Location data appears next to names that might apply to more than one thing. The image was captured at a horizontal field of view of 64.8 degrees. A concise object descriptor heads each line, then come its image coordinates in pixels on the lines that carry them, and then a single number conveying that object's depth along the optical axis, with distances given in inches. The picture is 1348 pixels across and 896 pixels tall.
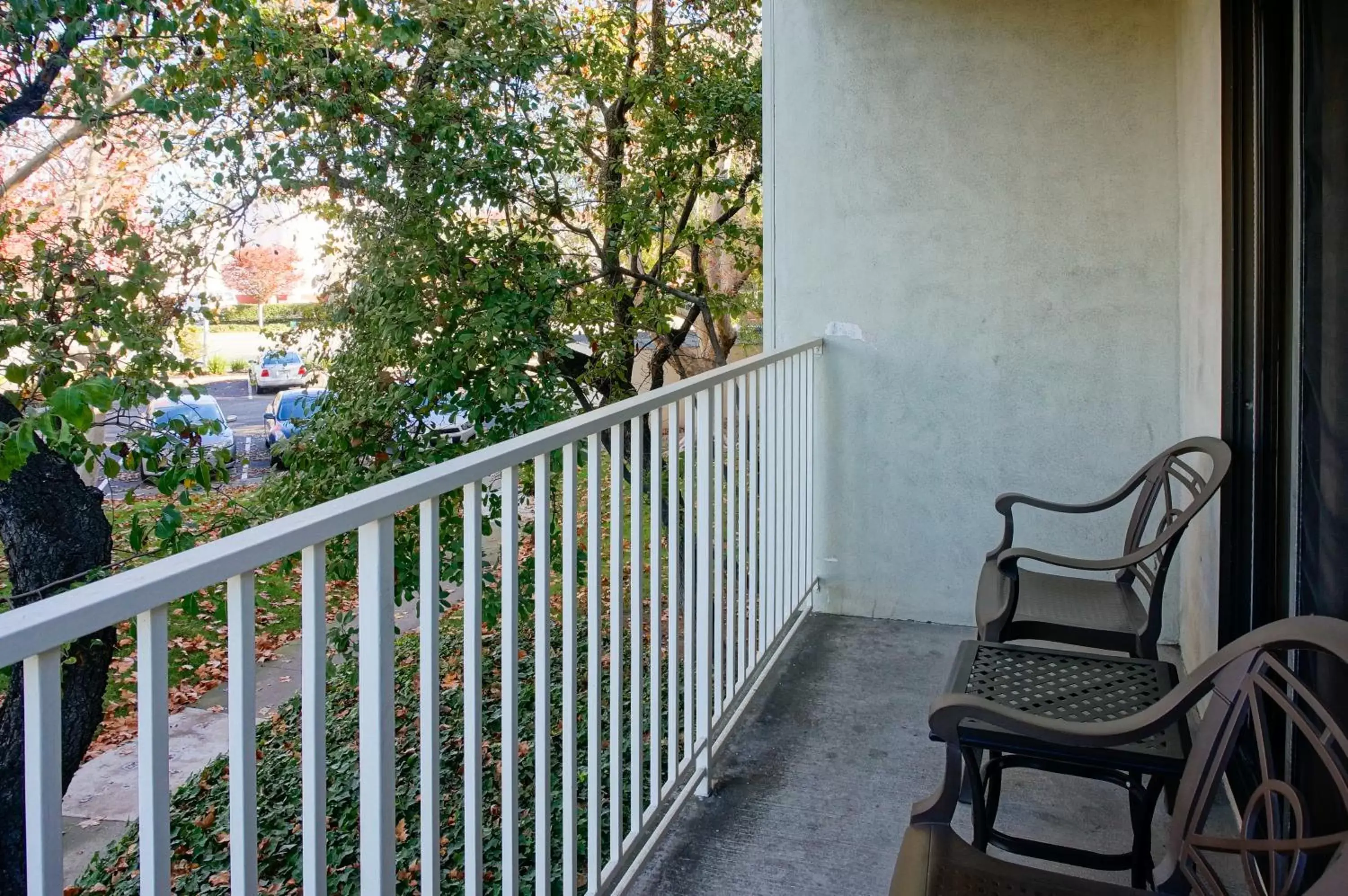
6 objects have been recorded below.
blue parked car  251.8
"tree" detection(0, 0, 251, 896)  185.9
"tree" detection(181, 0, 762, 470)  232.5
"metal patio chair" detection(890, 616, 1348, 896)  48.3
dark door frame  87.7
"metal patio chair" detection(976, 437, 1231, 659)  91.9
